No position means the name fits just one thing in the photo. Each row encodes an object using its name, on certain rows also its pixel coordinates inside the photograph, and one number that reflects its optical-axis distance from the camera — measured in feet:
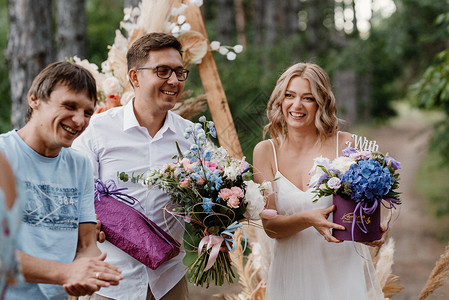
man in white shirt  9.55
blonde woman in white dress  10.45
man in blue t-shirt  6.67
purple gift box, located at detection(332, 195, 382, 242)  9.30
